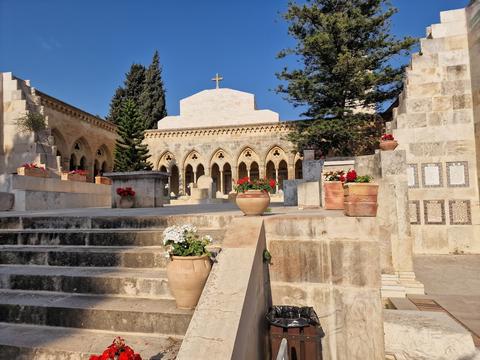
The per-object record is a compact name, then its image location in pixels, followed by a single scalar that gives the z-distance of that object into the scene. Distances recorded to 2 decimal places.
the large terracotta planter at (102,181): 12.73
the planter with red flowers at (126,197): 8.54
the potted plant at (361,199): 3.58
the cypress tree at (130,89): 36.28
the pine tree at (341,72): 15.59
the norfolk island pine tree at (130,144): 22.98
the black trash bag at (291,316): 2.93
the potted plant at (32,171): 8.63
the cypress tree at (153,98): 34.59
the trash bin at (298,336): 2.84
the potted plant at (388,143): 6.20
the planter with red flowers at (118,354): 1.90
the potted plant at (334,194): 4.85
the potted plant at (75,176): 10.53
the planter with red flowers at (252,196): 3.95
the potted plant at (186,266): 2.87
